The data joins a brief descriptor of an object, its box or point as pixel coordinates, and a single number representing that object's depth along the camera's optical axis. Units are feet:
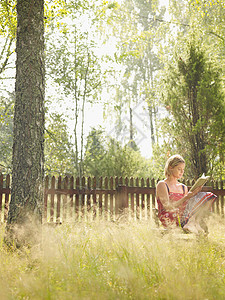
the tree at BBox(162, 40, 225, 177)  26.89
